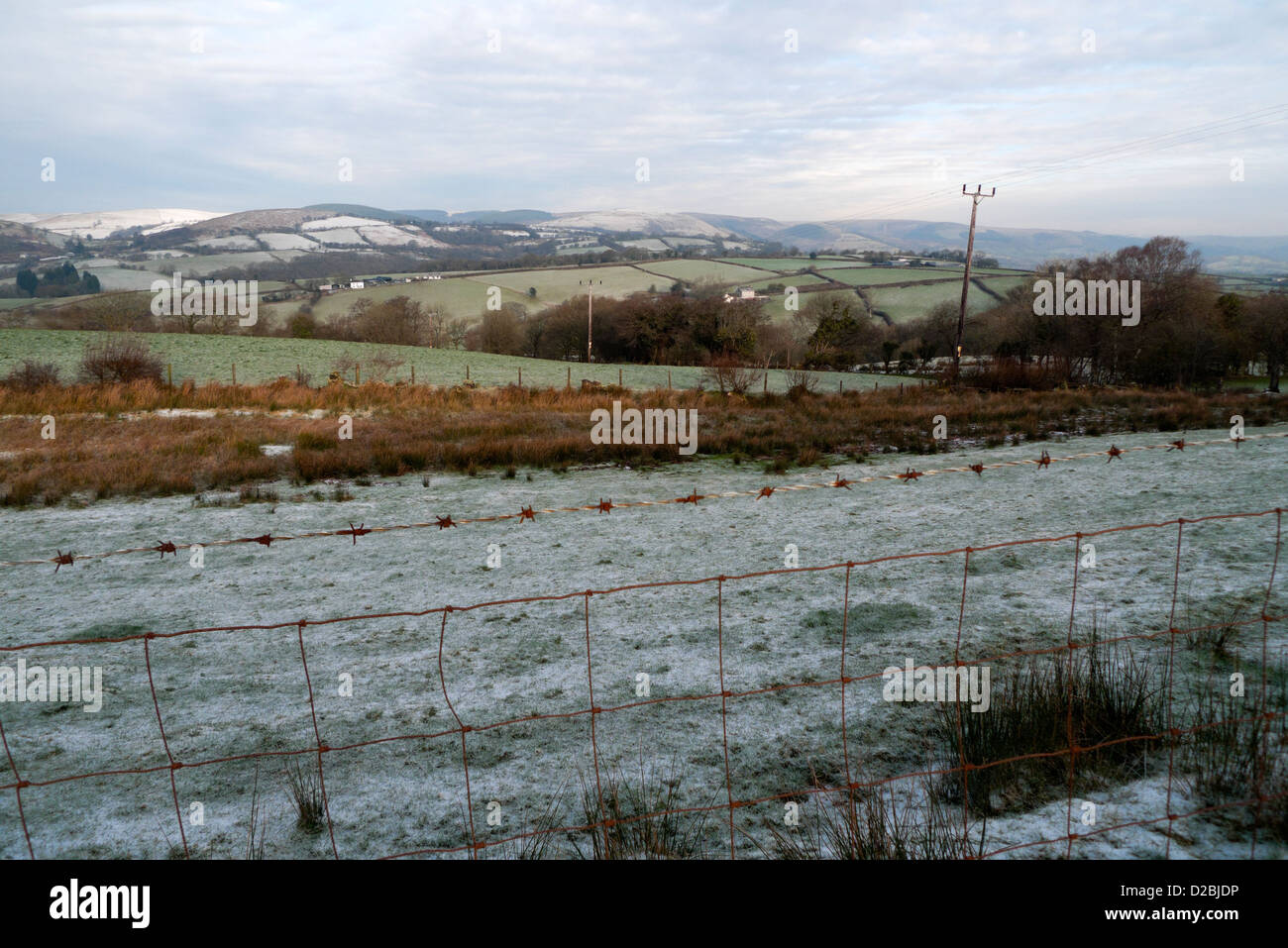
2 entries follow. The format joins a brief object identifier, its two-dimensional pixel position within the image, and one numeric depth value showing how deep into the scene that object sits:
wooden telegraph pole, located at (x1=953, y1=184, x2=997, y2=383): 31.50
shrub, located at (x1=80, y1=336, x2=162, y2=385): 24.53
